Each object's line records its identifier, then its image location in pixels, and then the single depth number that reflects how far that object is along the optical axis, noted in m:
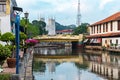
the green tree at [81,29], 66.92
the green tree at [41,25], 67.38
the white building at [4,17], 21.00
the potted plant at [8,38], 13.63
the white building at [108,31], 31.15
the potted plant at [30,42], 23.51
